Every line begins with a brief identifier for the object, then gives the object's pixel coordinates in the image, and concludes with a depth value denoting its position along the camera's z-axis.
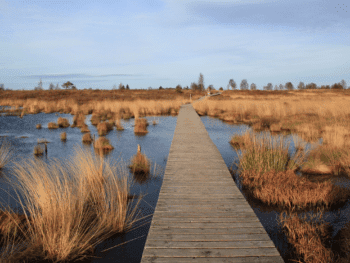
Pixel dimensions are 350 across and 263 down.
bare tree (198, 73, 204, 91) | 71.05
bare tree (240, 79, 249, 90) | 105.94
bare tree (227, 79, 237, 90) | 93.26
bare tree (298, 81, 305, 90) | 103.99
